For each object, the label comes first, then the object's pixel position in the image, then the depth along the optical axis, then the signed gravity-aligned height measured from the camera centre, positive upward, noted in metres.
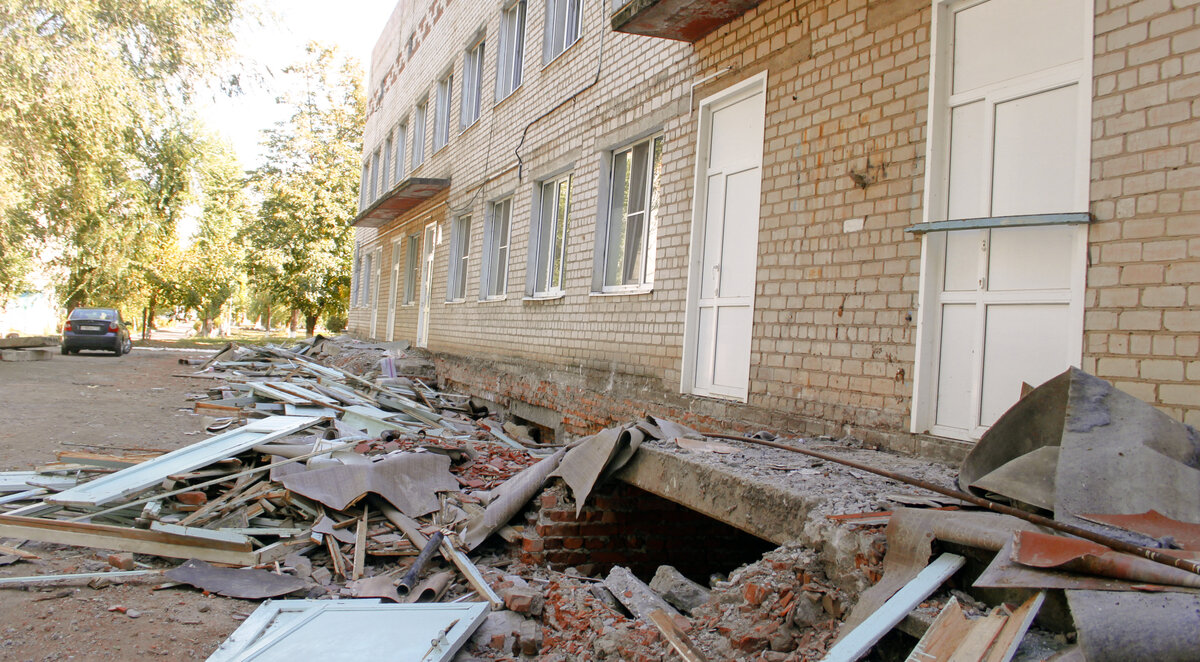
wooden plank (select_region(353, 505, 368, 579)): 4.48 -1.35
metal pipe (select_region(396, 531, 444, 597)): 4.18 -1.35
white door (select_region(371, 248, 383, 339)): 19.77 +1.08
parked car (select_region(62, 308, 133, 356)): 22.30 -0.52
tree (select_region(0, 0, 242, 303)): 12.74 +4.03
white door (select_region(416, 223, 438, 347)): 14.81 +0.97
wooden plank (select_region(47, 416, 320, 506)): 4.82 -1.07
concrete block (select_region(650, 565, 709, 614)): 3.82 -1.22
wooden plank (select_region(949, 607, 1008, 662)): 2.03 -0.72
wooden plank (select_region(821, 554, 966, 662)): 2.23 -0.74
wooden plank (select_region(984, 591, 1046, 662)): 1.97 -0.68
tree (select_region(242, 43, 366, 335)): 31.70 +5.54
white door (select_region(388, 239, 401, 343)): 17.94 +1.12
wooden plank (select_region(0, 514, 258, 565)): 4.42 -1.32
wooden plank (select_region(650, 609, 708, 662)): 2.88 -1.14
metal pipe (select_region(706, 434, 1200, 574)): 2.01 -0.45
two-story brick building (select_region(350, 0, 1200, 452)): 3.38 +1.00
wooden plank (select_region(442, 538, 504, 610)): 4.00 -1.34
